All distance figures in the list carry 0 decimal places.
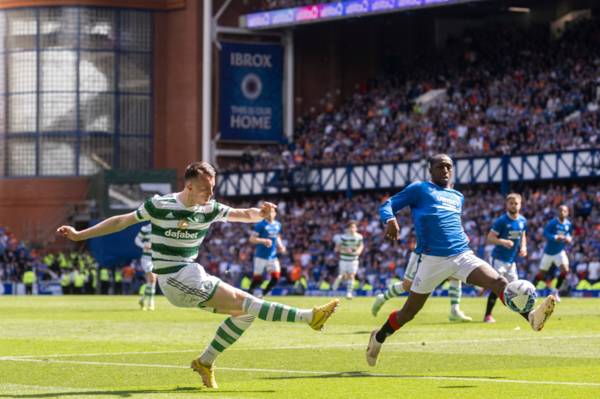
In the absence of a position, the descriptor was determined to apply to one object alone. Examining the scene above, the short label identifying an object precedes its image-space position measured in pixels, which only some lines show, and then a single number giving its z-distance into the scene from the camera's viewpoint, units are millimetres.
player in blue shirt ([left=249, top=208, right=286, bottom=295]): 35219
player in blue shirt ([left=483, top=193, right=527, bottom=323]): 24344
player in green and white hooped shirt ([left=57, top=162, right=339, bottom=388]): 13289
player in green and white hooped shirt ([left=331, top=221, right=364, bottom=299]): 41406
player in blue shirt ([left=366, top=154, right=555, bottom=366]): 15469
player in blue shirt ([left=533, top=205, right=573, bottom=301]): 33094
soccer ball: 14539
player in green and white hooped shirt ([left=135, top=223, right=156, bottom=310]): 33281
